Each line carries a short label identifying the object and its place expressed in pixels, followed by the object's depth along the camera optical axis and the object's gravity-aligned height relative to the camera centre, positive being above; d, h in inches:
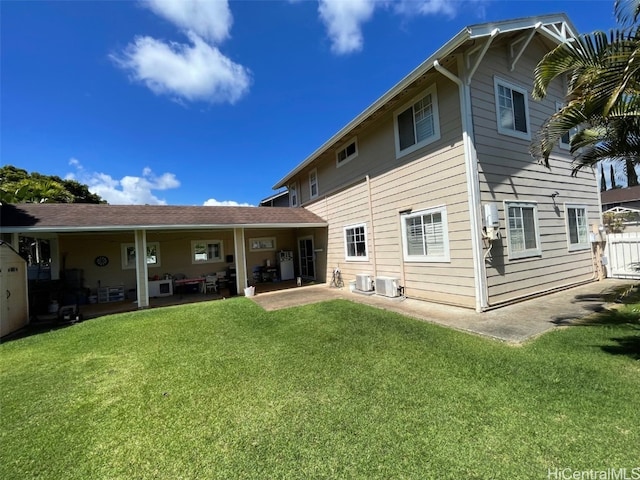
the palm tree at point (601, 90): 133.7 +73.5
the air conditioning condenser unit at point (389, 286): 316.2 -48.8
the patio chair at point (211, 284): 470.0 -48.5
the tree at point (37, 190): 532.4 +183.4
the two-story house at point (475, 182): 237.1 +58.0
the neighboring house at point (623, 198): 862.5 +102.4
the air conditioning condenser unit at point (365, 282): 359.3 -47.9
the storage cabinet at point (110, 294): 438.9 -52.0
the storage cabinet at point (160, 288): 444.5 -48.2
